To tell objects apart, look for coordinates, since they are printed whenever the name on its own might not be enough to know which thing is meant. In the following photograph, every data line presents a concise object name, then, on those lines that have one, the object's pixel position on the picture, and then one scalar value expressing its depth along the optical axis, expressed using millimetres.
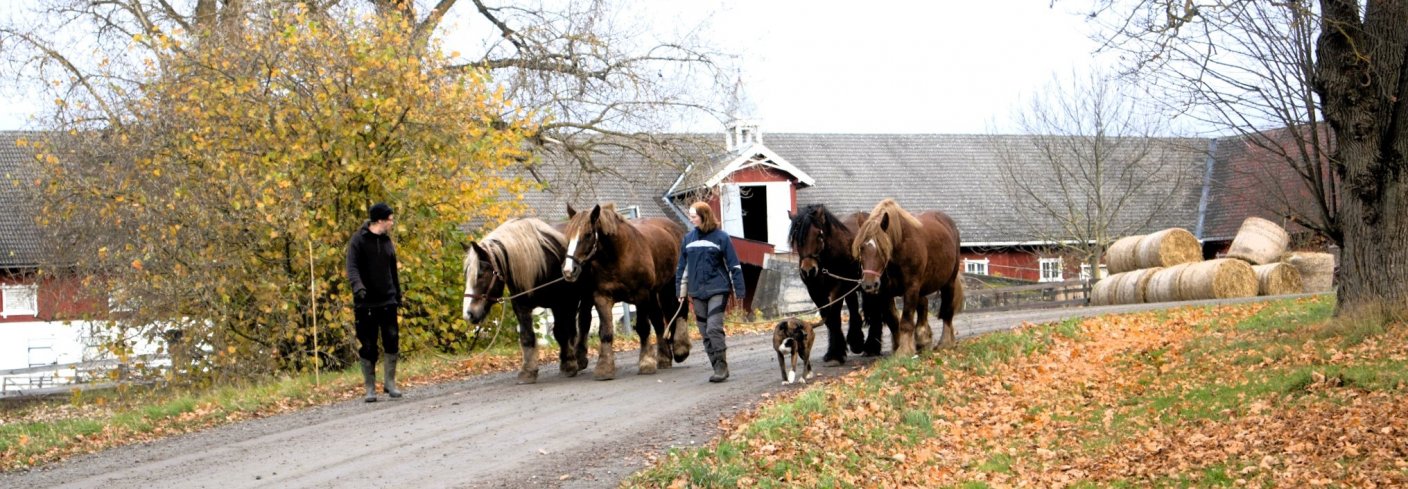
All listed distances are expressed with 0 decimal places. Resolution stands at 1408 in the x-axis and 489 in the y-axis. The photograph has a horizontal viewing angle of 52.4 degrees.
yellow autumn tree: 17375
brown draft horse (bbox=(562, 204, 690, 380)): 14398
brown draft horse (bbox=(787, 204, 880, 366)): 14805
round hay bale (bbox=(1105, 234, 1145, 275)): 34750
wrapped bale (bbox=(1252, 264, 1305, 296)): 30875
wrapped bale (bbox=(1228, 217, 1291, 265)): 33500
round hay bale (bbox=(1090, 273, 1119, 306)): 33125
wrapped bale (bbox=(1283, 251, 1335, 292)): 31156
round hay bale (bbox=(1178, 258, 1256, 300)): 29891
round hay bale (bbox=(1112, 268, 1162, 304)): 32125
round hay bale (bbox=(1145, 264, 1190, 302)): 30875
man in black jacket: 13930
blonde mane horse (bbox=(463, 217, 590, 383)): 14375
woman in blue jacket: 14125
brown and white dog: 13586
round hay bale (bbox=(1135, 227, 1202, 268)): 33375
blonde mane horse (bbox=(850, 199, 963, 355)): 14383
